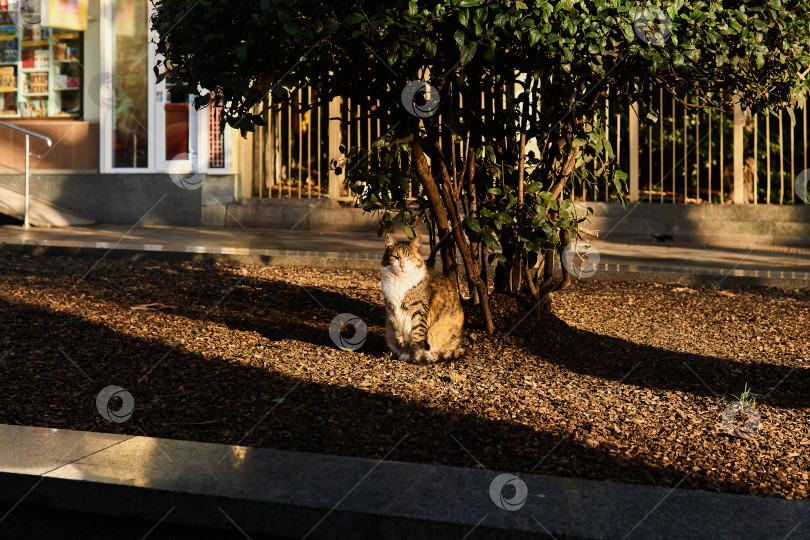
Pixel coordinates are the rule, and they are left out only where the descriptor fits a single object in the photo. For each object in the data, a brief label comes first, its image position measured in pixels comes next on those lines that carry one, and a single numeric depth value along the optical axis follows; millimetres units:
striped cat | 5562
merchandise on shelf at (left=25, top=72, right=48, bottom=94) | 17188
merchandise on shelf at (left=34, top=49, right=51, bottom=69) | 17219
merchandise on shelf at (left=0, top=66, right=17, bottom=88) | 17359
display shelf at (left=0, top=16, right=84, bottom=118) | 17062
